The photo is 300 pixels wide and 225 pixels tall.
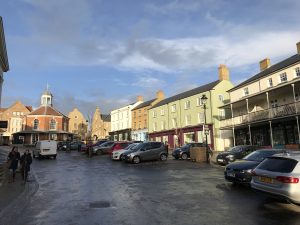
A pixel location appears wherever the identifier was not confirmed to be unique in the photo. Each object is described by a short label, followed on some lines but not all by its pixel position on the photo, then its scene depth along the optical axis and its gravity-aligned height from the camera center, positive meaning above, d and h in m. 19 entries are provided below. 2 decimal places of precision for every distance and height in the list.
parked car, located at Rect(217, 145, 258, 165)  15.37 -1.05
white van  24.16 -0.60
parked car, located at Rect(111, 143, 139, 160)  20.77 -1.06
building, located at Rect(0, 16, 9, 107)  16.88 +7.26
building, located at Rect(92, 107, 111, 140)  71.70 +5.78
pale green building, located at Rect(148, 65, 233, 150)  33.21 +4.10
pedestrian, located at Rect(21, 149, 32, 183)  10.92 -0.95
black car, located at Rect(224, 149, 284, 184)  8.61 -1.17
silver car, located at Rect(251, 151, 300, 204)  5.77 -1.06
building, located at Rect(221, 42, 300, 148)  21.90 +3.71
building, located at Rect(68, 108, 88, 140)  82.18 +7.98
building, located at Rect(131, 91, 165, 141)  48.64 +5.13
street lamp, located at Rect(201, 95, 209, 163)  17.98 +0.77
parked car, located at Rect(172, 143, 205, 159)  21.27 -1.13
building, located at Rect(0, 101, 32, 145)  72.66 +9.56
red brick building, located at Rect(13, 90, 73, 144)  51.68 +3.99
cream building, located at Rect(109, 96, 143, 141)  54.91 +5.11
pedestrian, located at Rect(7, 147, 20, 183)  11.37 -0.82
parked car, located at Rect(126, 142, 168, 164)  18.56 -1.01
